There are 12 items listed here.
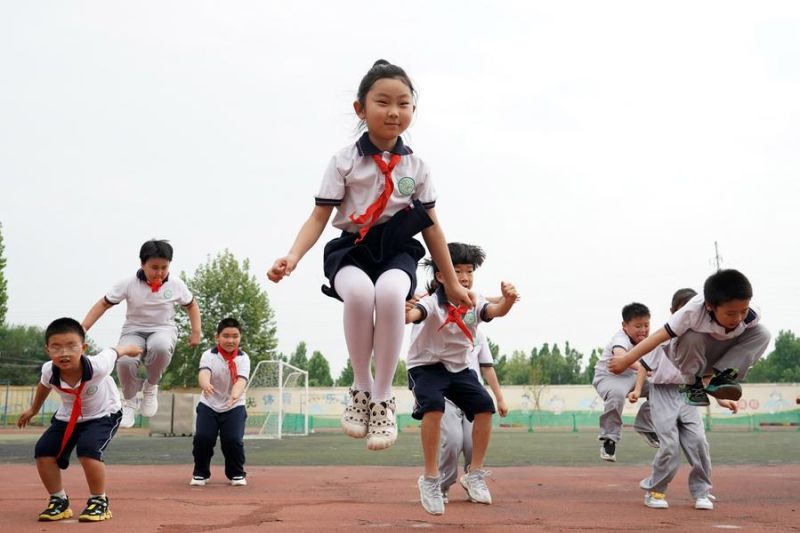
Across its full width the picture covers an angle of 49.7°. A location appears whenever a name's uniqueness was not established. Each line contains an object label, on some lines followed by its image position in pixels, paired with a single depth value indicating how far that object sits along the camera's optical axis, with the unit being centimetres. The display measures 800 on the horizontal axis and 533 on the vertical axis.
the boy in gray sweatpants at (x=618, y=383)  1059
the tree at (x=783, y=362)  10050
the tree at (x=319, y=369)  11288
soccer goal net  3148
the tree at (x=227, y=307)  5122
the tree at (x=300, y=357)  11763
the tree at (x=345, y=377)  10381
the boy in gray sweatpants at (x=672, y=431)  869
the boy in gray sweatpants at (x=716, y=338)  663
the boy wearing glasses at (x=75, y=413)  748
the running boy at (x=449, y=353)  743
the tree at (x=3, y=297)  4897
